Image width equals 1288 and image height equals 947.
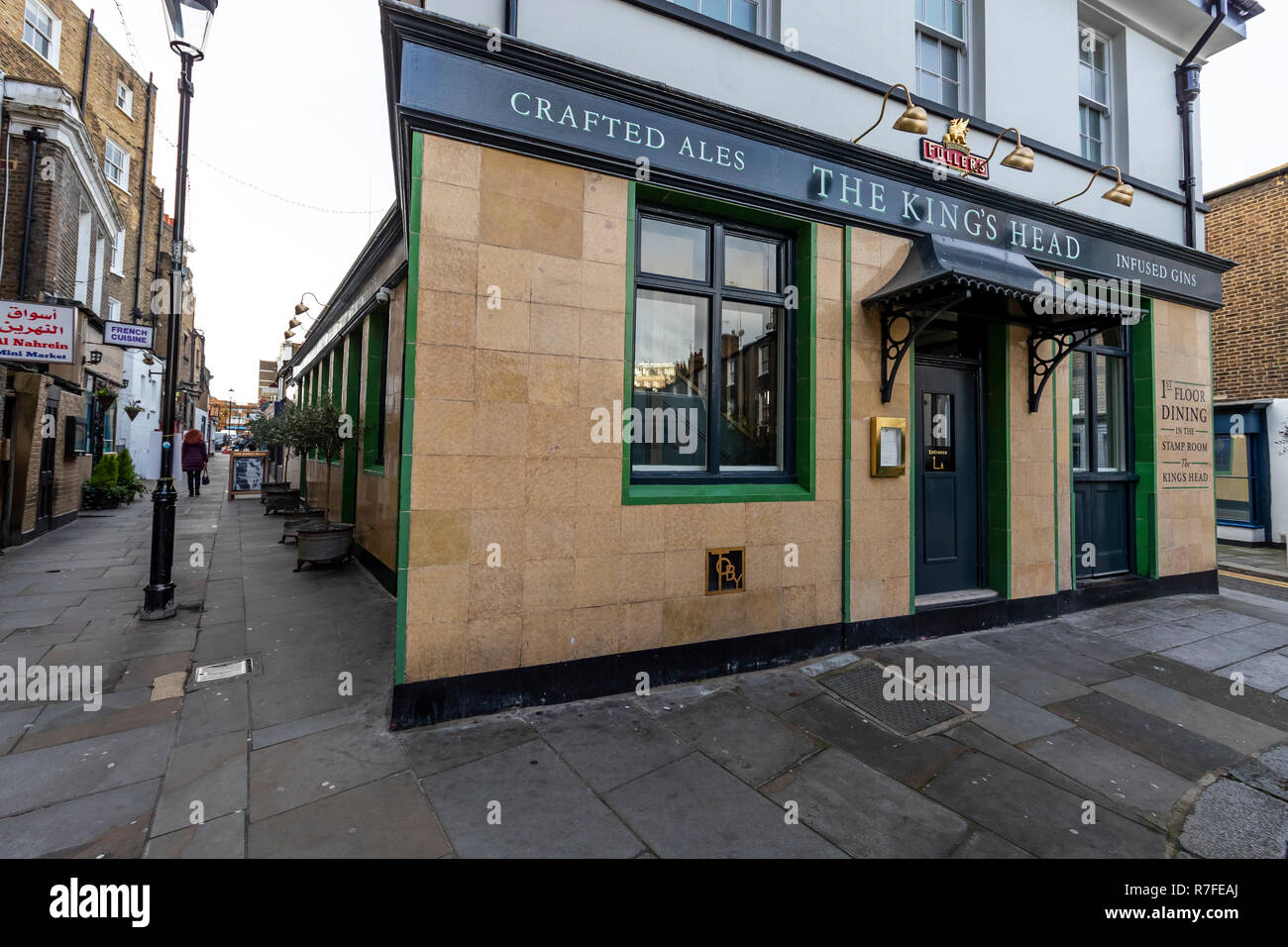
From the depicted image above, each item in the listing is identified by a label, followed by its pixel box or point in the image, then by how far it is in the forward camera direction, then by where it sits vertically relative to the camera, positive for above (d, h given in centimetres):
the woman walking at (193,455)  1878 +112
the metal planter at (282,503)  1561 -43
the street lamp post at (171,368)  654 +150
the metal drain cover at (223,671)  494 -167
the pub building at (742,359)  430 +139
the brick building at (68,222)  1099 +676
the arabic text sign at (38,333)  866 +242
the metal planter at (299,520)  1104 -68
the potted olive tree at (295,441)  1046 +92
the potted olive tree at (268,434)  1195 +124
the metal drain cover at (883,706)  434 -177
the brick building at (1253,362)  1401 +355
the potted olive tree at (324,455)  877 +67
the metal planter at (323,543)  871 -88
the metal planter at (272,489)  1635 -5
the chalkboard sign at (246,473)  1966 +53
